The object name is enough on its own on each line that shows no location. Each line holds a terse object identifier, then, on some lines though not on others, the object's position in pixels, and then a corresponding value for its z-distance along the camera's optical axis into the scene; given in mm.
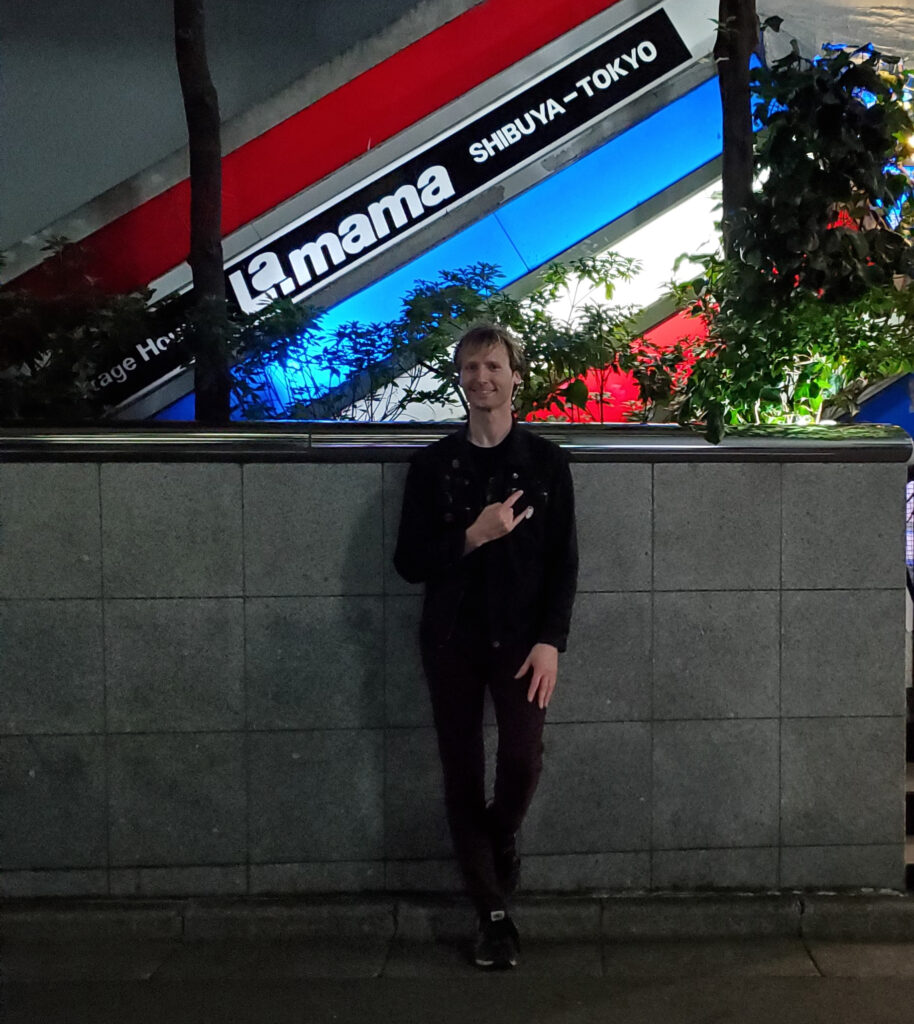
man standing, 3738
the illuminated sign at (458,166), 7539
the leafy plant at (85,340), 4938
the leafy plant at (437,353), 4816
